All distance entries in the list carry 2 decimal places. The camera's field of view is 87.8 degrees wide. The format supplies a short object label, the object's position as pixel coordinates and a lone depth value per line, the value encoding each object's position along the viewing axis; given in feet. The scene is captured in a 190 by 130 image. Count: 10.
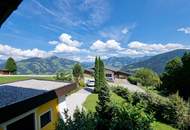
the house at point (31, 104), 10.09
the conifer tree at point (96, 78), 45.92
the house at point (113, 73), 81.77
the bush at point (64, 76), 50.09
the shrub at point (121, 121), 9.05
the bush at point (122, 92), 41.71
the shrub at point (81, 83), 56.28
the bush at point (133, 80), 75.18
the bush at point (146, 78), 75.40
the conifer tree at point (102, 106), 14.63
